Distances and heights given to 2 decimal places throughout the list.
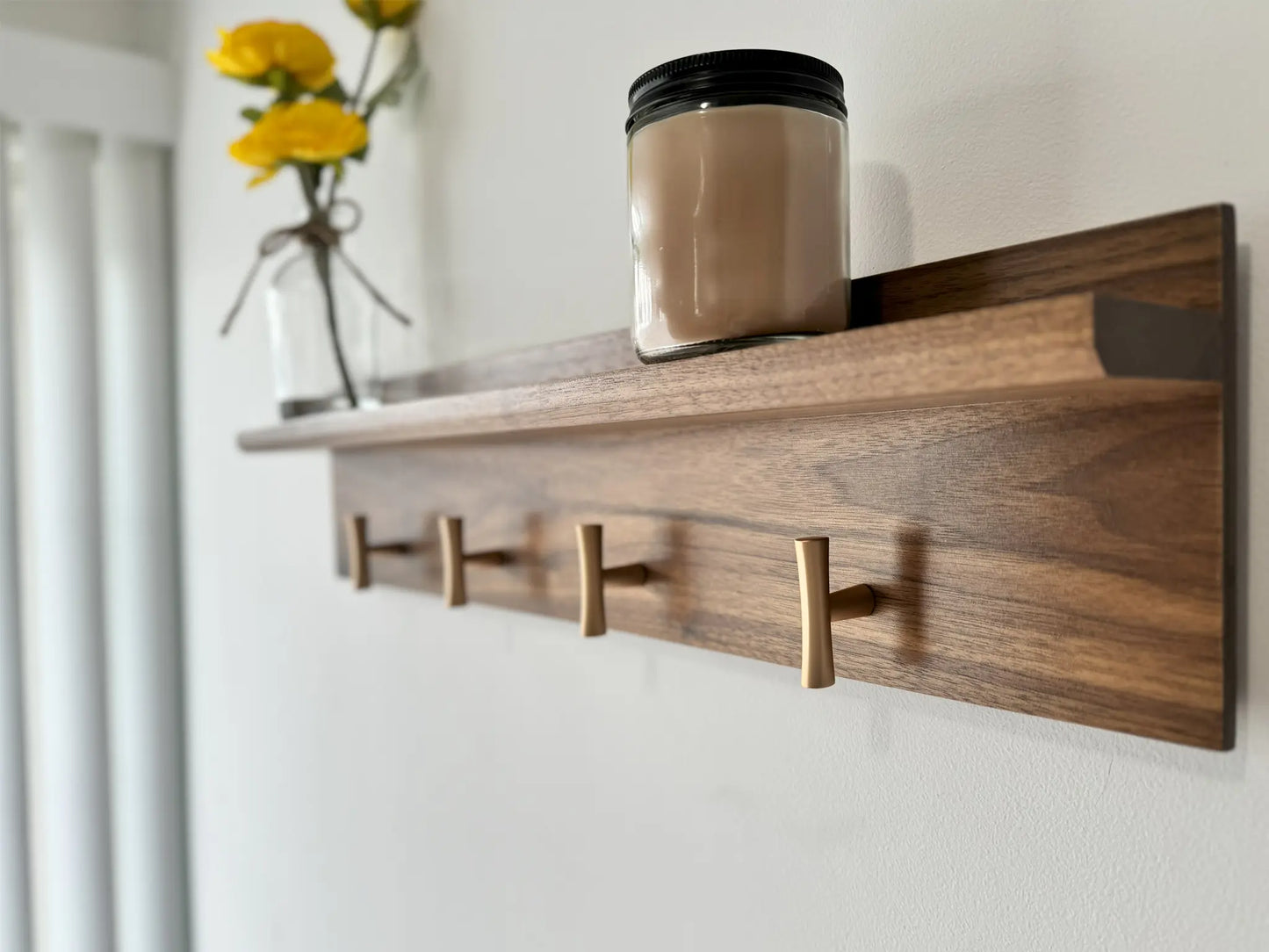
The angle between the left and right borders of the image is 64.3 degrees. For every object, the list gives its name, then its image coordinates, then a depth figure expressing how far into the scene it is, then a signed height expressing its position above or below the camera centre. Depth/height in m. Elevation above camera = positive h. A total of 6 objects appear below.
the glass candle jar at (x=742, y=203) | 0.36 +0.09
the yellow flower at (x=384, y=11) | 0.72 +0.33
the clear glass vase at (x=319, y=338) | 0.76 +0.10
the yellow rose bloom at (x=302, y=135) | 0.66 +0.22
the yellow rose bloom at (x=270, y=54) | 0.68 +0.28
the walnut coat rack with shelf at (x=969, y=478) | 0.29 -0.01
